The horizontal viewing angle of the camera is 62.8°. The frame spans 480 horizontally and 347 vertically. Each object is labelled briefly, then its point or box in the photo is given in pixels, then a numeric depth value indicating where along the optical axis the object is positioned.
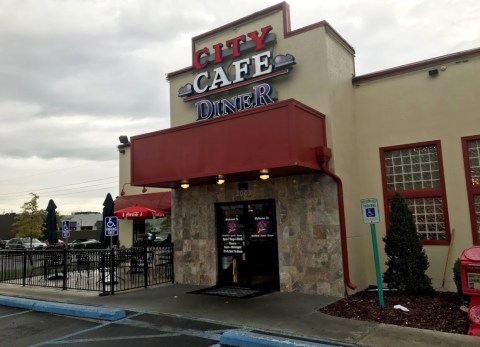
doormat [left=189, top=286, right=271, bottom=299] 9.59
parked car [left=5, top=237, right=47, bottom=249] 37.47
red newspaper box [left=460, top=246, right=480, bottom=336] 6.22
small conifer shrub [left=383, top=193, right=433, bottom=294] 8.78
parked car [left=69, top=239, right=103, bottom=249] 31.27
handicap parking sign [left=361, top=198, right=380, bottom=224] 7.89
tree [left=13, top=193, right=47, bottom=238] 44.99
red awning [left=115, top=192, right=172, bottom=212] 16.54
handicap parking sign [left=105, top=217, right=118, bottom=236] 11.03
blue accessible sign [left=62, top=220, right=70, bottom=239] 16.43
